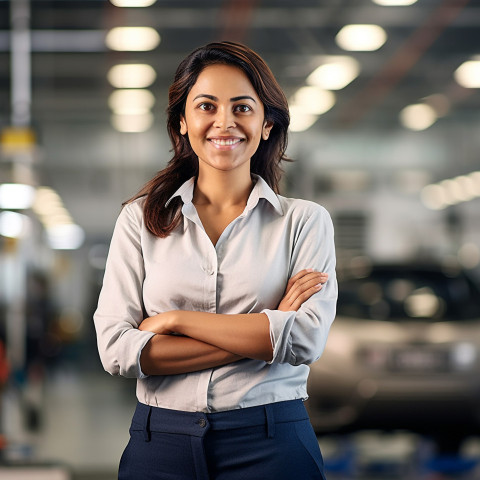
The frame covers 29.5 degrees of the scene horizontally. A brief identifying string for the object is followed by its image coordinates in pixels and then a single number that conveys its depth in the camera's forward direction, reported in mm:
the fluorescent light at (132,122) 15102
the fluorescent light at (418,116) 15828
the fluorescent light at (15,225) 11531
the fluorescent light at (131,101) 13992
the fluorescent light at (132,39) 10789
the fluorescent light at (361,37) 10594
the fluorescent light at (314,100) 13273
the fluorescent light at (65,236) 20172
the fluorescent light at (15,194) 10320
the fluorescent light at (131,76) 12727
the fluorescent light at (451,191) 17453
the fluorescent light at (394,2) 9727
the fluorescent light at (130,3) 9648
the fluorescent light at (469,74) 13016
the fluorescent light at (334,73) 12359
